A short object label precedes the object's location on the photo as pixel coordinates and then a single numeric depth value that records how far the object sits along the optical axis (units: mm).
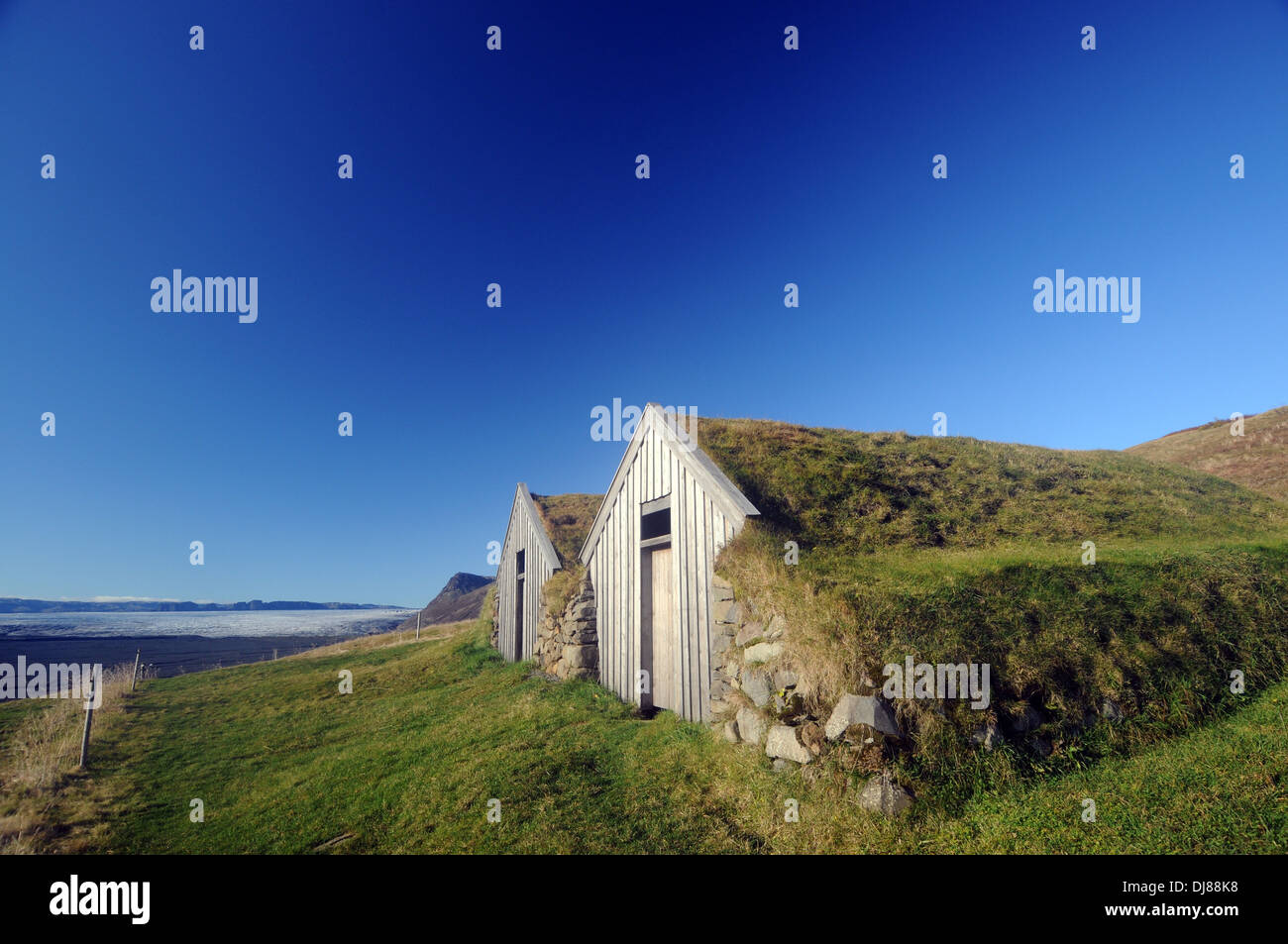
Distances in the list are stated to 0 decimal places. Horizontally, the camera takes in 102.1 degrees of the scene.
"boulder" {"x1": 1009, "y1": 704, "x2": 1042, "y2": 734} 5781
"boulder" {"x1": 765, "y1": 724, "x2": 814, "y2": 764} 6029
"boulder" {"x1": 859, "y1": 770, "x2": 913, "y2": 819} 5087
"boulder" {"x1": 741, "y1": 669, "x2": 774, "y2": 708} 7023
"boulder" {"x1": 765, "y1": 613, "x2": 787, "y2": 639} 7176
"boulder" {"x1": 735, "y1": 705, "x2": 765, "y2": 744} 6926
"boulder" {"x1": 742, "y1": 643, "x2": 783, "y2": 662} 7148
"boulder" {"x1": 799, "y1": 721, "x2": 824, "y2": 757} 5930
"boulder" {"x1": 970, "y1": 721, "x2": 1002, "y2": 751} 5543
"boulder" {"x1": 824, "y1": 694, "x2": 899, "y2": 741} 5525
